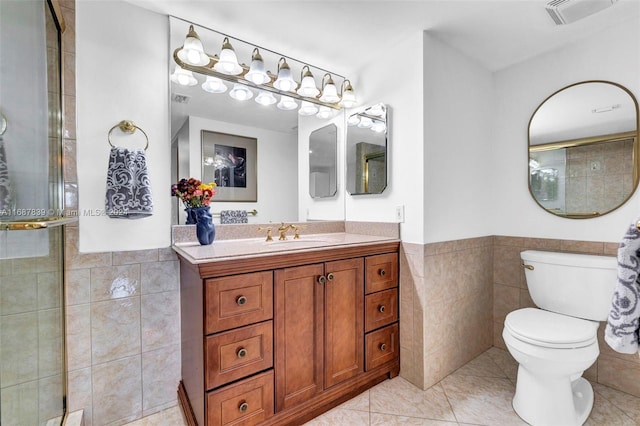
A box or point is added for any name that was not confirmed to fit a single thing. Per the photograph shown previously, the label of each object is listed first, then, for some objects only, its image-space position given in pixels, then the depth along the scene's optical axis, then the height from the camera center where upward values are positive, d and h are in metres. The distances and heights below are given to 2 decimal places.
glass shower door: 0.92 -0.01
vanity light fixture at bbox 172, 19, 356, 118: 1.60 +0.86
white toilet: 1.37 -0.63
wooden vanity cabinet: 1.20 -0.58
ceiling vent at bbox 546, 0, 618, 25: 1.47 +1.08
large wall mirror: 1.65 +0.50
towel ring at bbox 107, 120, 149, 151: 1.44 +0.44
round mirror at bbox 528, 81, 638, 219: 1.70 +0.39
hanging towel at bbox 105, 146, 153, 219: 1.36 +0.12
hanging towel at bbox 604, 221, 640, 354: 0.97 -0.31
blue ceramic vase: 1.58 -0.08
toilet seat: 1.36 -0.62
